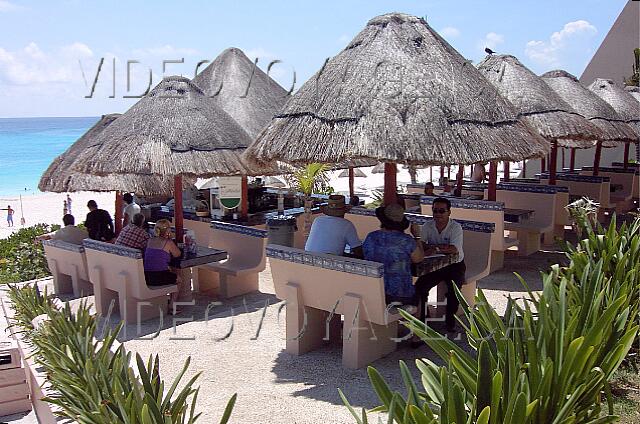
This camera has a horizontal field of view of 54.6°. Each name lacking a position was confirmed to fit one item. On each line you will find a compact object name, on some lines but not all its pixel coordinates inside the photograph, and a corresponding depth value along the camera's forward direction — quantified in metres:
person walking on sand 23.45
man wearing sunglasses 5.57
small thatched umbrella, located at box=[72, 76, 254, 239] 7.42
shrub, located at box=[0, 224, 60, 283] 9.90
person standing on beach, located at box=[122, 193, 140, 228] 10.12
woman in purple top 6.82
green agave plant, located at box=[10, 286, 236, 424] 3.23
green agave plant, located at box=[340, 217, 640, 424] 2.54
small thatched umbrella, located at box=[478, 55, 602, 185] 9.33
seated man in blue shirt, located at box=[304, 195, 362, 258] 5.38
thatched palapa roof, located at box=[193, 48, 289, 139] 11.07
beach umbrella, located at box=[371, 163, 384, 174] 22.12
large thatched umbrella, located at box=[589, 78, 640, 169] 13.23
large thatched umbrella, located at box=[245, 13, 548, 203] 5.39
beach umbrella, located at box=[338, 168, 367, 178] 24.02
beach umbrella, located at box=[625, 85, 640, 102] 16.27
